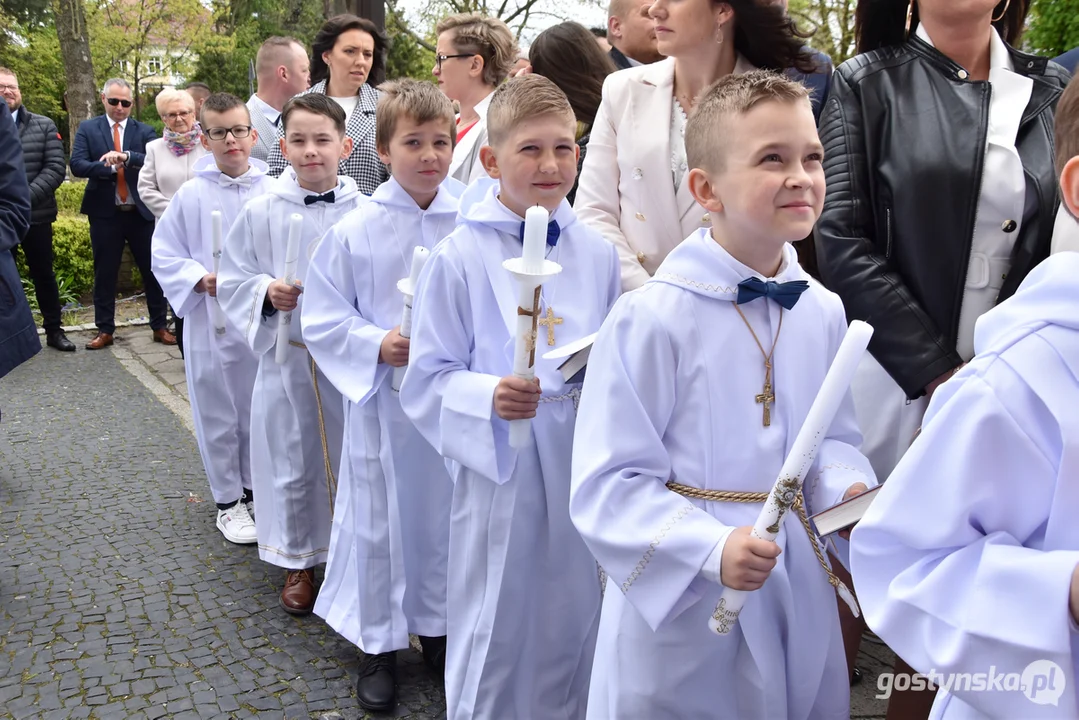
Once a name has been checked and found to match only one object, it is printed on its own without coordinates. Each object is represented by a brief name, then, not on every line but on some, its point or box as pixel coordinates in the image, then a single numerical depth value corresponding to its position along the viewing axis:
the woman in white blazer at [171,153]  8.28
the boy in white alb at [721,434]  2.03
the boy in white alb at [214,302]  5.04
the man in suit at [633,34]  4.35
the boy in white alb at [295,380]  4.16
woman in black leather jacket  2.55
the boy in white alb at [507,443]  2.87
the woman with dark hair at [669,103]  3.06
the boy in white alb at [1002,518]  1.35
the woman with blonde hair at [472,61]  4.71
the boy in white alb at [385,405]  3.52
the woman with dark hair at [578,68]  4.05
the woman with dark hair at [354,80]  5.16
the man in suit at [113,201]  9.27
